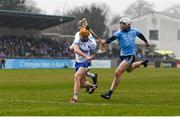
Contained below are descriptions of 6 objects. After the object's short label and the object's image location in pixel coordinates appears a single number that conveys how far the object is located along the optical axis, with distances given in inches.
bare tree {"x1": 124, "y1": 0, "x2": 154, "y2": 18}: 6269.7
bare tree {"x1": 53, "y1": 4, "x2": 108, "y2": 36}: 4362.7
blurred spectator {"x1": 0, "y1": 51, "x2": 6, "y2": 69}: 2333.0
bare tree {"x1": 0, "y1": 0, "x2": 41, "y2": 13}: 3770.2
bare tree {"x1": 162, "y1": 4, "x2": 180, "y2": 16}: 6217.0
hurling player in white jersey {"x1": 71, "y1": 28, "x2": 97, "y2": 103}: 587.2
